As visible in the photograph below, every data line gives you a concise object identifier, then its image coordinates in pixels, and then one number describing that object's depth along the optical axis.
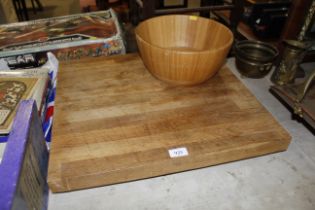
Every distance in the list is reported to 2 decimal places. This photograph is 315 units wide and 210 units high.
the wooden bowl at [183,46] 0.61
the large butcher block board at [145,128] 0.52
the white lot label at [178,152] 0.53
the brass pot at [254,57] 0.83
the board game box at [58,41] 0.86
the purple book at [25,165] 0.35
